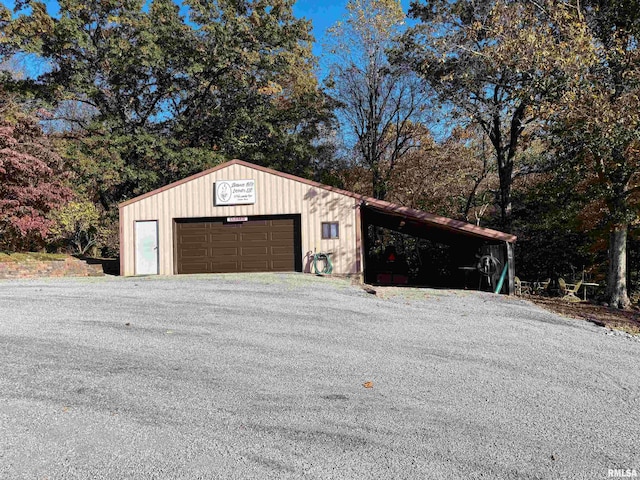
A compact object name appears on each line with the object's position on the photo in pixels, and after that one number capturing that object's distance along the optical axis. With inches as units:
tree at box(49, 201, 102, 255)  830.5
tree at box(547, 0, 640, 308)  394.3
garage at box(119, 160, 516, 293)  597.0
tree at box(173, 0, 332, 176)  797.2
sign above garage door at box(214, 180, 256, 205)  598.5
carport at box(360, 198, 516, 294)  550.6
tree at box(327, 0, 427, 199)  879.1
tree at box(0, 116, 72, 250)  531.5
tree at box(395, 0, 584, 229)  406.6
